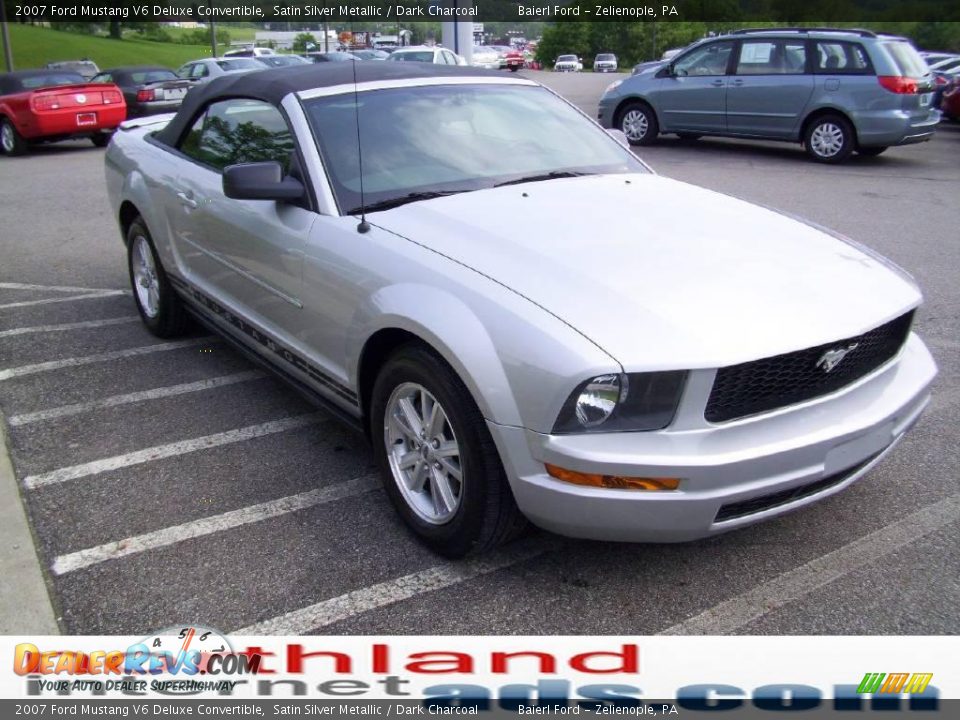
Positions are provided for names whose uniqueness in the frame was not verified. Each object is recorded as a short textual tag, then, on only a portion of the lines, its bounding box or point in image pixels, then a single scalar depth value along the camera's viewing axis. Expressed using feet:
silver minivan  37.63
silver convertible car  8.39
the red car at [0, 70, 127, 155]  48.65
